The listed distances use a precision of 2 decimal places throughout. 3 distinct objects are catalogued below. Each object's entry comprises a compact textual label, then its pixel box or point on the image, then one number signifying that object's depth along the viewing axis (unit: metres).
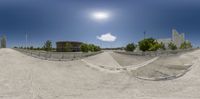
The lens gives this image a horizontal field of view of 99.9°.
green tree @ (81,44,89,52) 41.45
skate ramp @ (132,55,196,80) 6.39
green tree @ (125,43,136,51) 40.47
